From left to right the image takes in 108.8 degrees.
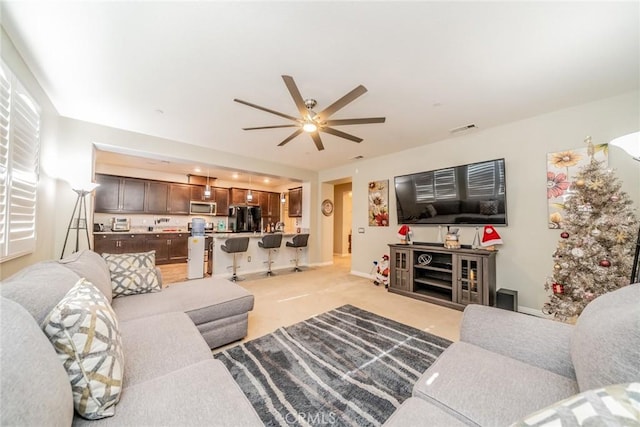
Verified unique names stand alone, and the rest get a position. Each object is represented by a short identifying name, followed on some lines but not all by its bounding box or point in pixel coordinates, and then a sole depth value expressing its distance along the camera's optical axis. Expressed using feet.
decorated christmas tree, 6.45
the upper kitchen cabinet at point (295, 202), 20.96
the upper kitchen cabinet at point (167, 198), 20.20
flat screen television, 10.34
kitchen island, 15.04
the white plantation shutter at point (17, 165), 5.67
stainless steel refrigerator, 21.27
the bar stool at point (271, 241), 15.56
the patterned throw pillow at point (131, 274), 6.97
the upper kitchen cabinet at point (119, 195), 18.16
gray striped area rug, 4.65
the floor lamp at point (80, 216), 9.83
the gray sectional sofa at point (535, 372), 1.78
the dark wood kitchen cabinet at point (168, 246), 19.07
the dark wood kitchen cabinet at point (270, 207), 26.08
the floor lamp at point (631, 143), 4.76
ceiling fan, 6.43
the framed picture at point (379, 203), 15.12
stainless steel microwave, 22.03
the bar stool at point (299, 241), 17.13
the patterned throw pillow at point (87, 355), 2.66
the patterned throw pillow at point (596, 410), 1.61
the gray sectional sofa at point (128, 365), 1.96
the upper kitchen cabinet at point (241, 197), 23.98
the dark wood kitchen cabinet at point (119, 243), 16.96
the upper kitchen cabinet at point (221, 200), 23.33
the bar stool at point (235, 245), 14.01
